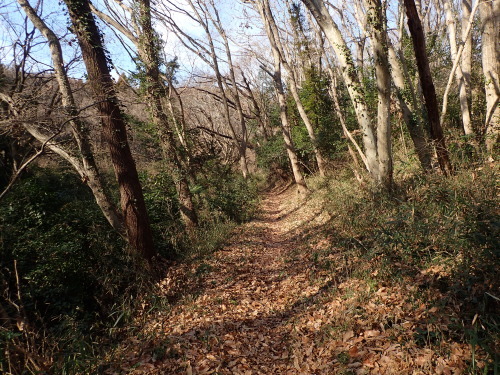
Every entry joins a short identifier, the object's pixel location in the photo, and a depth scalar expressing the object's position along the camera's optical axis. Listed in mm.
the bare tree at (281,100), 11406
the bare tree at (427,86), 5406
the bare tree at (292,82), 11633
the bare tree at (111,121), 5914
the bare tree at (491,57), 6457
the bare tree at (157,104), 7988
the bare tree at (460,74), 7848
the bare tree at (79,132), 6285
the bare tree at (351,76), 5949
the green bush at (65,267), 4470
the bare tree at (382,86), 5477
